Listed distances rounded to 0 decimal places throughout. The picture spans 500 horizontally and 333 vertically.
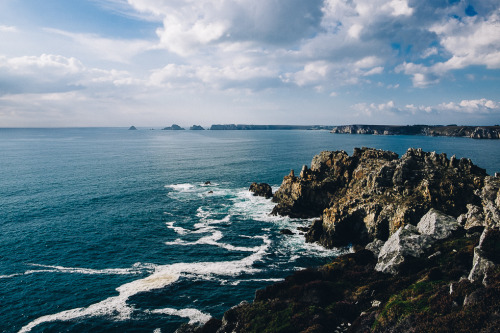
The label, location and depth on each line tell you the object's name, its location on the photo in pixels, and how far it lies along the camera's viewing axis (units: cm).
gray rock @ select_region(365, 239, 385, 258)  4908
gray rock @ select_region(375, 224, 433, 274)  3966
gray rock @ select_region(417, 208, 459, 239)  4609
